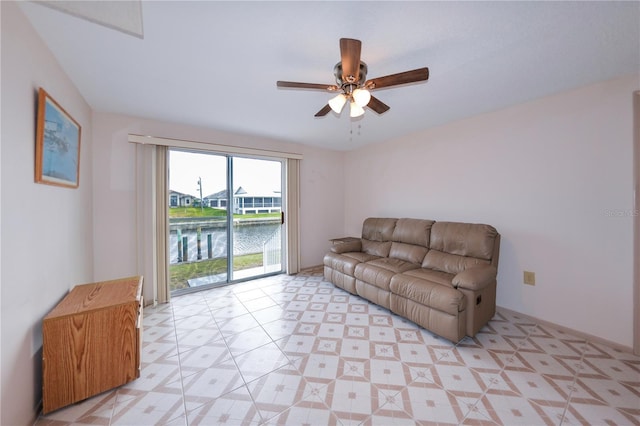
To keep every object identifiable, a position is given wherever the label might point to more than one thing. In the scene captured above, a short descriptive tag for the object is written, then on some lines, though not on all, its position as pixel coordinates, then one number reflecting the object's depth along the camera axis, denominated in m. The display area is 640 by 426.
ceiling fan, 1.41
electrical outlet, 2.49
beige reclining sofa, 2.11
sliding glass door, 3.33
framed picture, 1.46
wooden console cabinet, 1.43
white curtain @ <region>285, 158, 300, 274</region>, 4.08
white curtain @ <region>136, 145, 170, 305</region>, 2.91
